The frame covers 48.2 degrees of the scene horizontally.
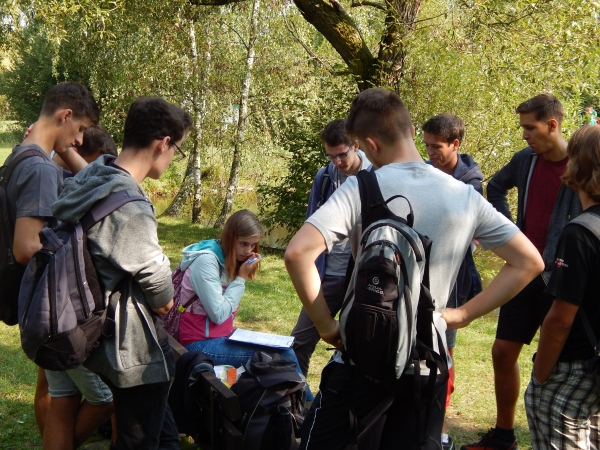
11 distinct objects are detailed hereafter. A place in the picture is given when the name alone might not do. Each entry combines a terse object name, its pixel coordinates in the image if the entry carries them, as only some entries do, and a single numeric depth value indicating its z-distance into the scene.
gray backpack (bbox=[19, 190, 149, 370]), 2.63
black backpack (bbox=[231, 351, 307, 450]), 3.40
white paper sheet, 4.02
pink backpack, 4.15
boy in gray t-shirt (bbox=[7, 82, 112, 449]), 3.19
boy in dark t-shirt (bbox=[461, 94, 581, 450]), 3.85
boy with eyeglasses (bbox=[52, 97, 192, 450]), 2.69
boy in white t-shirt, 2.41
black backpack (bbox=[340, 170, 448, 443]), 2.23
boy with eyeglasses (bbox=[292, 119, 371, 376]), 4.53
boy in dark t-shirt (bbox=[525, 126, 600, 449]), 2.78
